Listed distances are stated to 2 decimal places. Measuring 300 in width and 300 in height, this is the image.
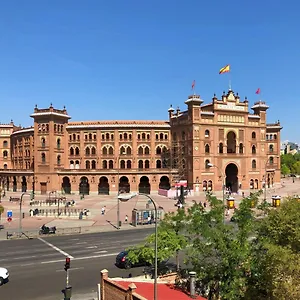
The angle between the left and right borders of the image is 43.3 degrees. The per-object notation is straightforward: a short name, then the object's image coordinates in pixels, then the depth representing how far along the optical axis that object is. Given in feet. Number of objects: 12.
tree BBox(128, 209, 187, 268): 81.00
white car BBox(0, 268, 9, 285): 85.05
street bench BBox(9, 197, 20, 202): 263.90
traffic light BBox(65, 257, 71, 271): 72.64
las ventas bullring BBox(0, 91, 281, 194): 289.41
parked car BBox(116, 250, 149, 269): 96.75
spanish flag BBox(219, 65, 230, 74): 271.90
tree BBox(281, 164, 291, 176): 627.01
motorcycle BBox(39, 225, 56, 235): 150.92
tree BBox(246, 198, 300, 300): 45.34
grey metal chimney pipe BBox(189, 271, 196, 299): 72.59
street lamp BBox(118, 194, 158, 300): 63.26
